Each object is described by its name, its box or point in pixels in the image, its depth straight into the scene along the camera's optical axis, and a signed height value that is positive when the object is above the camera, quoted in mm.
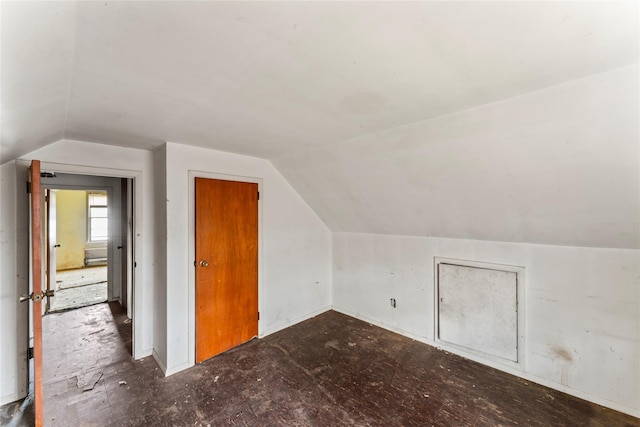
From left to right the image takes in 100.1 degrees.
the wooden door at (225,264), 2658 -527
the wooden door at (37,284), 1740 -450
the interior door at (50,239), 3664 -302
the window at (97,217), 6836 -9
